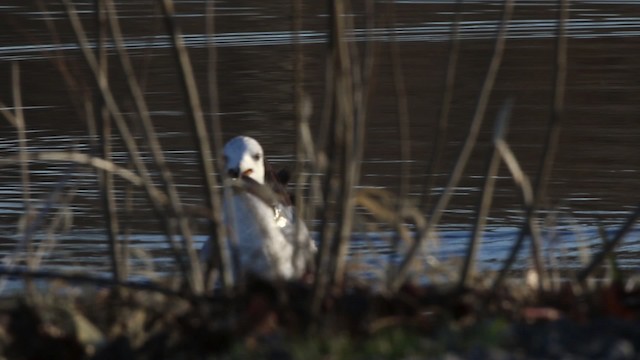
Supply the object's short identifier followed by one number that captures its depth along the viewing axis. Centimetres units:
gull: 979
